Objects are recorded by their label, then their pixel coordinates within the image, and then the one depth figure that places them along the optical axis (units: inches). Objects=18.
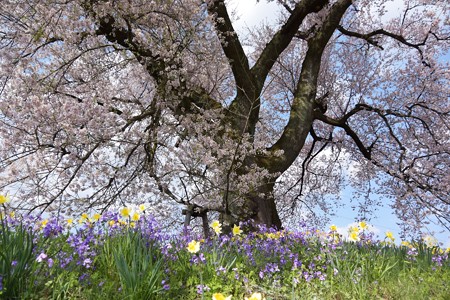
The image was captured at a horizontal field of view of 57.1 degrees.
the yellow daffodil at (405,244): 225.8
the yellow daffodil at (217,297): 76.2
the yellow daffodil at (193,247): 118.3
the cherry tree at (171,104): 246.7
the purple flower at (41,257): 112.7
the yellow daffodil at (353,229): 178.1
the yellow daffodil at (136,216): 146.3
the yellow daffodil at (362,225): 186.2
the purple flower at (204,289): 122.7
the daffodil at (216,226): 162.9
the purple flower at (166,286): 121.2
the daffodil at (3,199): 129.2
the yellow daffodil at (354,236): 168.5
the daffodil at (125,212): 142.8
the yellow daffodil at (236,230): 175.3
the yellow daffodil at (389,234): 209.2
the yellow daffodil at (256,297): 75.3
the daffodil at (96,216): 161.5
